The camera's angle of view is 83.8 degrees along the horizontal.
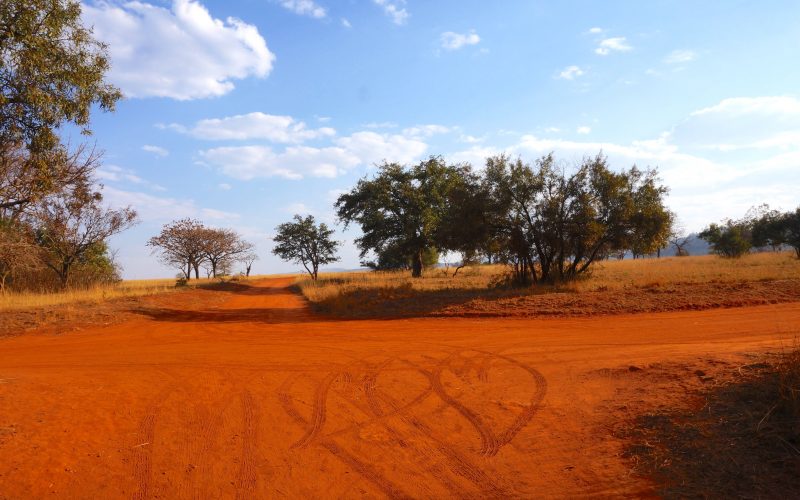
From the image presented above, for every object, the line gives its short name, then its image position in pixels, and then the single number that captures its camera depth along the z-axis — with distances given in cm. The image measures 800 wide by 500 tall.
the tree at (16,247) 1855
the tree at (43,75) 969
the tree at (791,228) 3294
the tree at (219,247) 5412
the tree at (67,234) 2392
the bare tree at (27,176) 1155
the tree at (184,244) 5094
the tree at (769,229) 3526
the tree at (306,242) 5272
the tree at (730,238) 4100
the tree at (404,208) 3559
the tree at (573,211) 1958
